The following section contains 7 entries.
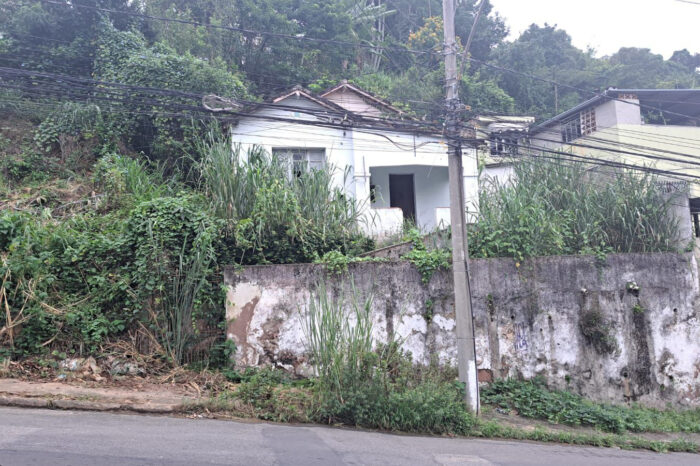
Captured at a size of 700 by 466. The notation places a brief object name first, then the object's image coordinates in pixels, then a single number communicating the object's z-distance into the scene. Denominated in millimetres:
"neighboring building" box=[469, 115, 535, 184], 19172
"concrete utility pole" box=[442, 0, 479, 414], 8664
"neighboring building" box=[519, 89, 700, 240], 18531
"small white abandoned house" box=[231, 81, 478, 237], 15789
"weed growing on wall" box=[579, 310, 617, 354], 9969
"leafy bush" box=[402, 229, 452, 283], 9820
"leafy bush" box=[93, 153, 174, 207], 11500
